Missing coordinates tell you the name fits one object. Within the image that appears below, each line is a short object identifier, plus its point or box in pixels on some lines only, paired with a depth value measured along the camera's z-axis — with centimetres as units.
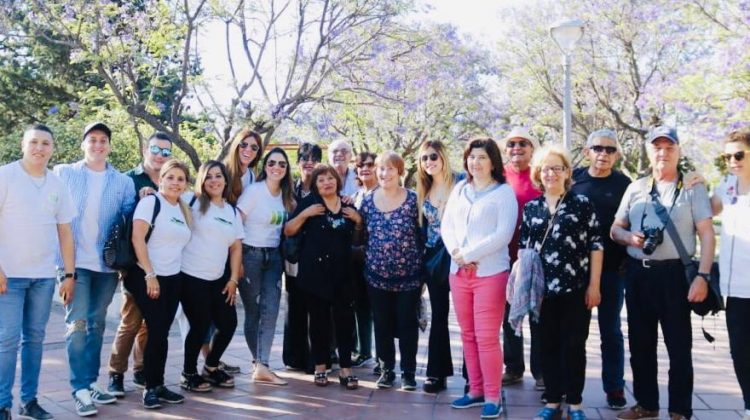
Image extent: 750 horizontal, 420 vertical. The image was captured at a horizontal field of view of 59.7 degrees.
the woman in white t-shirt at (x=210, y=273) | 473
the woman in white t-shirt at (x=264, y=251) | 514
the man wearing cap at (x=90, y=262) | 440
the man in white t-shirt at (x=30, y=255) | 396
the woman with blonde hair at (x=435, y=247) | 479
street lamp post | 904
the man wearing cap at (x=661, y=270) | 395
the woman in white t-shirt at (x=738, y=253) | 378
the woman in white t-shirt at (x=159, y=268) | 442
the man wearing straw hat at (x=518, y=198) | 482
